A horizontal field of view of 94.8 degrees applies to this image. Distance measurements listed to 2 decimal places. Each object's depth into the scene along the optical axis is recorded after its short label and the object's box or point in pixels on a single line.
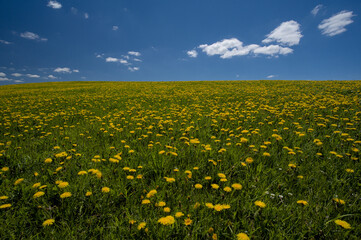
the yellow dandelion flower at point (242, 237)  1.32
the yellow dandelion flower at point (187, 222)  1.45
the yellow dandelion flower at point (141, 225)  1.43
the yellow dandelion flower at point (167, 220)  1.40
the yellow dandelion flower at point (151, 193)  1.75
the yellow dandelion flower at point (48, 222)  1.48
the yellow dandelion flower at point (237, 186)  1.81
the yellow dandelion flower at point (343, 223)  1.35
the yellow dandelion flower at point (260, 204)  1.55
